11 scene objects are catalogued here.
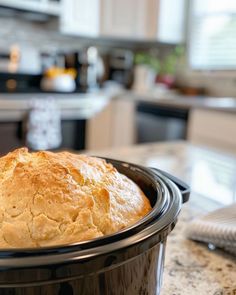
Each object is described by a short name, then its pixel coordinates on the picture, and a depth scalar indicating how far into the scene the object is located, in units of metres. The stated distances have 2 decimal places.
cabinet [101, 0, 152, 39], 3.14
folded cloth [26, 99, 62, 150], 2.40
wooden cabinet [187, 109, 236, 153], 2.08
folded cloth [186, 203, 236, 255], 0.51
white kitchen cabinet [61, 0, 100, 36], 2.89
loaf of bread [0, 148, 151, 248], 0.31
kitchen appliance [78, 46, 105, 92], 2.97
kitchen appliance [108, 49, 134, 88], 3.47
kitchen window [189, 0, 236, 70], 2.96
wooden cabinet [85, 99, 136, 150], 2.87
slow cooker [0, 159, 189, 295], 0.25
